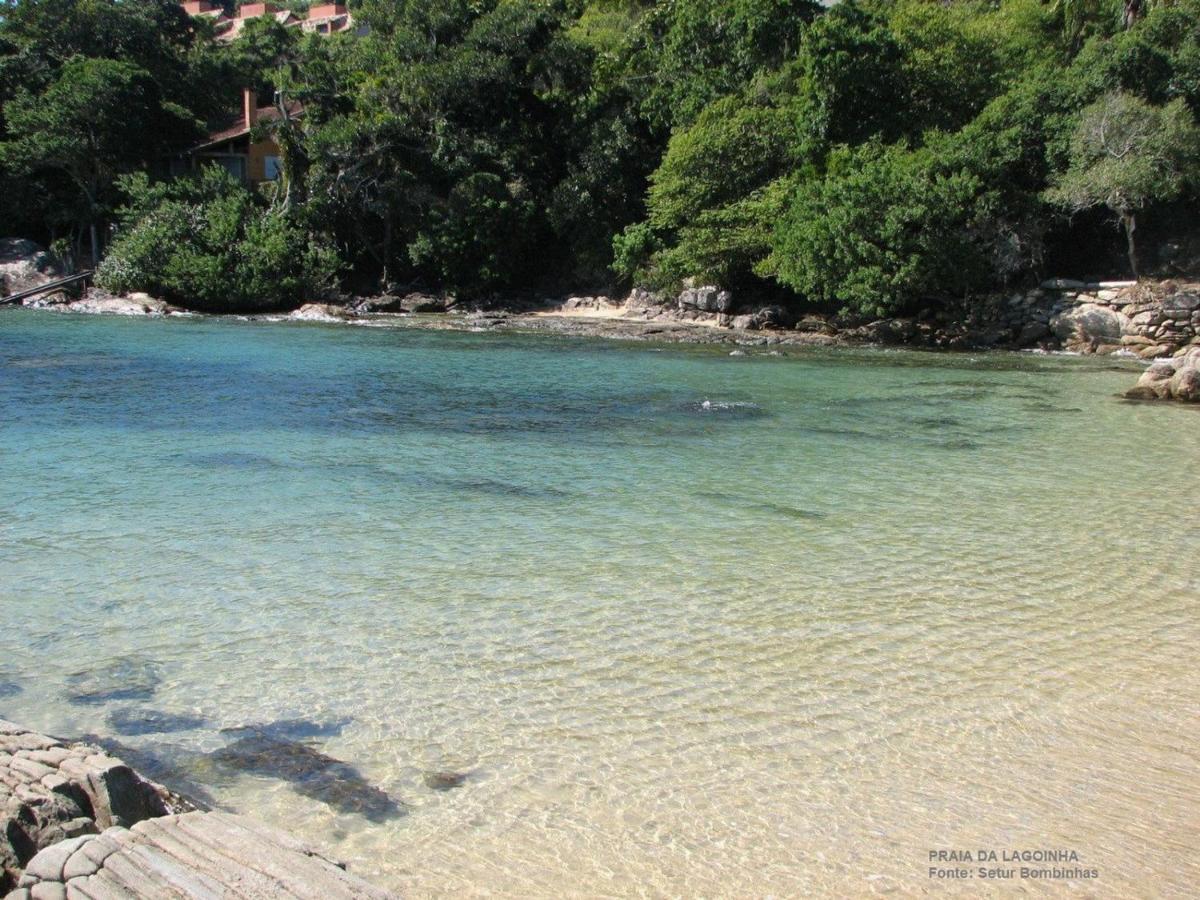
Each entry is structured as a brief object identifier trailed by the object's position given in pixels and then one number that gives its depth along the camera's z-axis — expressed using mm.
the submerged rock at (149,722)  5082
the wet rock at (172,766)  4492
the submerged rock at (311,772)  4500
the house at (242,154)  43031
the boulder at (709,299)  31219
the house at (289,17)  75125
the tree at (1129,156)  24266
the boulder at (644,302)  33209
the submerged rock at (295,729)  5094
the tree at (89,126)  36750
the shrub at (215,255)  34469
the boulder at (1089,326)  25578
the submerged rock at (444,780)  4695
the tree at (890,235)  25891
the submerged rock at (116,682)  5441
